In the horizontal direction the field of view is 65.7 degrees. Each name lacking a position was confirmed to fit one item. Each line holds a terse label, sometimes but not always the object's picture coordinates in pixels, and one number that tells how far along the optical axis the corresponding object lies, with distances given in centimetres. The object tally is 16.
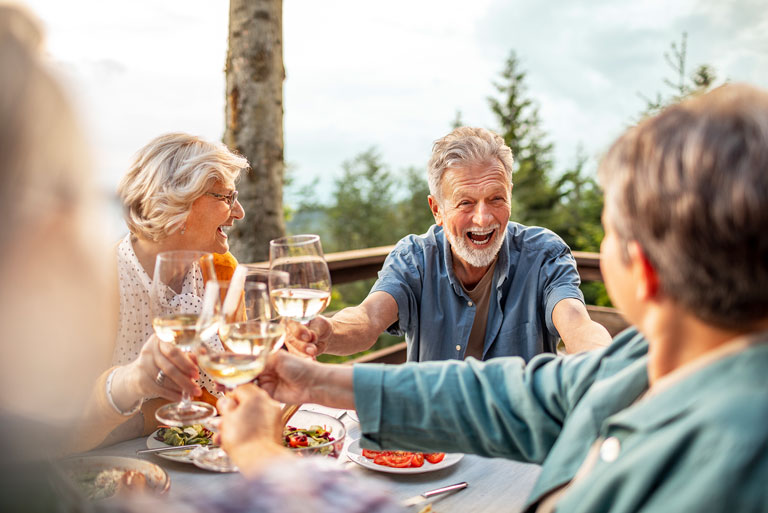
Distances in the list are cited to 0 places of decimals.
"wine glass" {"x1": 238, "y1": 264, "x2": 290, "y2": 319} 125
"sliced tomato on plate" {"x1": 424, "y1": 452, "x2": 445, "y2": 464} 137
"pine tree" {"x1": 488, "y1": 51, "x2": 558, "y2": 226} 1238
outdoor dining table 125
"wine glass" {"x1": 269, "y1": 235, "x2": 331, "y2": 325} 143
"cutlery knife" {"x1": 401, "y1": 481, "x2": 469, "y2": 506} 122
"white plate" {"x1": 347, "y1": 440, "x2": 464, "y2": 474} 133
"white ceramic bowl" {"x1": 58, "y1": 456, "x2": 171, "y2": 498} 121
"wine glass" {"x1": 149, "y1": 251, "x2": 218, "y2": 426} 121
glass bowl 134
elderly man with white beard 229
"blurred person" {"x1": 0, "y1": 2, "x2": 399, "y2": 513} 69
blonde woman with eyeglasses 208
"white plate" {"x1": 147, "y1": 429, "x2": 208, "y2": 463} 137
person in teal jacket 73
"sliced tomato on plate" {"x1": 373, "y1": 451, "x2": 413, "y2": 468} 135
